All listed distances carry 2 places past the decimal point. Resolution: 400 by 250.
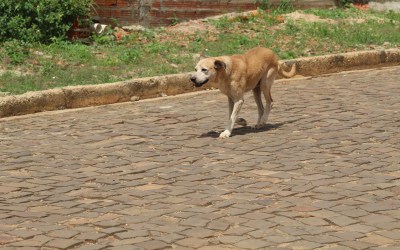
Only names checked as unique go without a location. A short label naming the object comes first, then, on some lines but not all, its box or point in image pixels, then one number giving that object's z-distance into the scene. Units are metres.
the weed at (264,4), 16.53
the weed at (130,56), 13.30
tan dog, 9.77
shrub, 13.53
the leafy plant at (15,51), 12.74
